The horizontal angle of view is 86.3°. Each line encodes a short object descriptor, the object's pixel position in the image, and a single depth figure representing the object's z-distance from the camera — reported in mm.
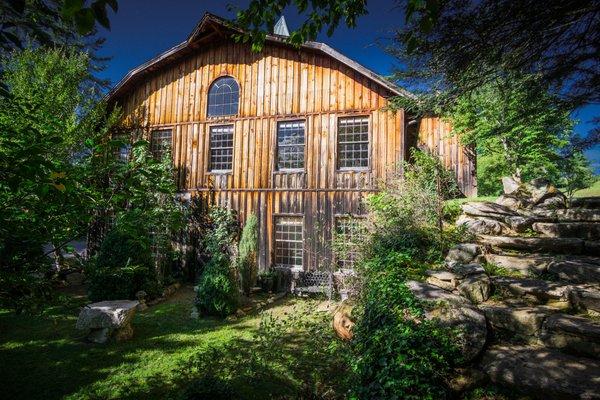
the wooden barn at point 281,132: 11469
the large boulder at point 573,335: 3613
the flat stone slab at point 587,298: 4328
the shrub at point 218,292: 8750
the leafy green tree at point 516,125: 5047
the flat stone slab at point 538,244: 6098
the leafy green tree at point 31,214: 2025
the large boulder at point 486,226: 7287
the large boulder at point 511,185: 9195
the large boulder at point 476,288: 4945
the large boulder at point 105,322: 7113
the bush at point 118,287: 9203
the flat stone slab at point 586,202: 7654
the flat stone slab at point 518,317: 4082
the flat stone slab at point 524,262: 5571
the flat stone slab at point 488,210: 7785
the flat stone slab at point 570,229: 6410
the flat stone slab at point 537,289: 4688
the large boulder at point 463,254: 6074
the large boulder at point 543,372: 3045
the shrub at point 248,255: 11102
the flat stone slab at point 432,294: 4477
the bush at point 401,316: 3227
